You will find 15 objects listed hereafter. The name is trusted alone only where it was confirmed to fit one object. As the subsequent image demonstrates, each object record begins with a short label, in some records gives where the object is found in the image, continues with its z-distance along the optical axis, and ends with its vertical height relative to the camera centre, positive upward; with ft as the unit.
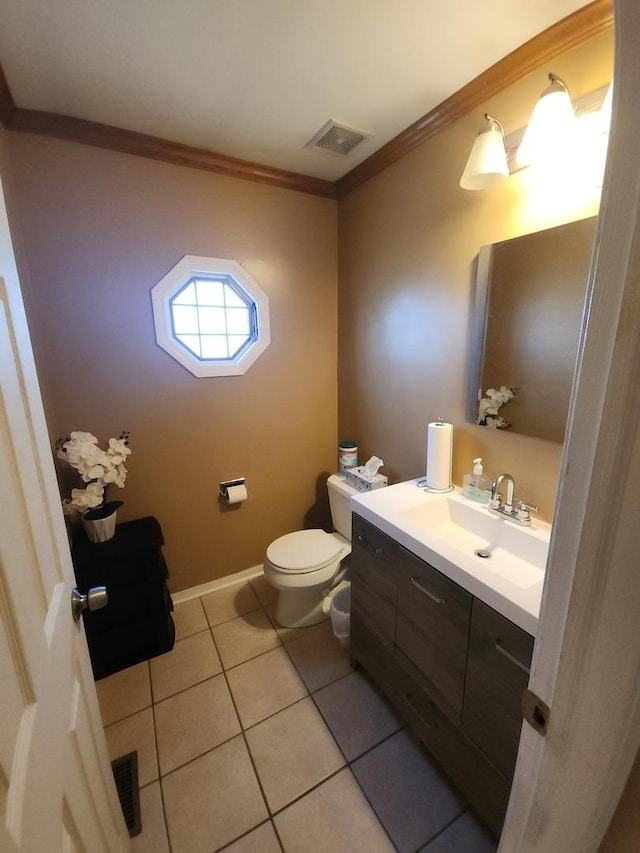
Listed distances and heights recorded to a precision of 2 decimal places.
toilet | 5.95 -3.59
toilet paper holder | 7.15 -2.69
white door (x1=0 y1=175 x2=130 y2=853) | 1.48 -1.56
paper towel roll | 5.18 -1.56
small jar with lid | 7.22 -2.18
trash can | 5.88 -4.32
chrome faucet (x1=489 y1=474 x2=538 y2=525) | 4.36 -1.99
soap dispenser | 4.91 -1.91
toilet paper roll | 7.03 -2.81
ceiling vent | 5.33 +3.15
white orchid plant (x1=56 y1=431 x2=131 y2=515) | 5.27 -1.72
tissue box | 6.53 -2.44
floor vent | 3.88 -4.98
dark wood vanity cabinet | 3.22 -3.32
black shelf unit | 5.34 -3.80
